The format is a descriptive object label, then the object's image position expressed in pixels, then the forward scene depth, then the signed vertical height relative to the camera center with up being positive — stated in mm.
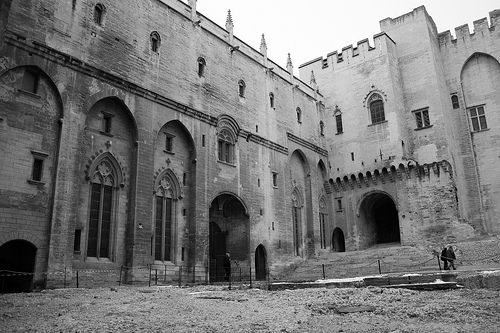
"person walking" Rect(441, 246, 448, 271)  18491 +410
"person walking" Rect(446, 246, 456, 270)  19372 +556
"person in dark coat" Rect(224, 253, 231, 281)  20844 +443
